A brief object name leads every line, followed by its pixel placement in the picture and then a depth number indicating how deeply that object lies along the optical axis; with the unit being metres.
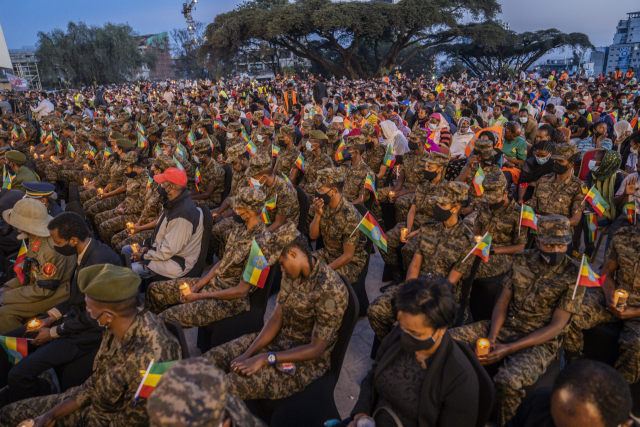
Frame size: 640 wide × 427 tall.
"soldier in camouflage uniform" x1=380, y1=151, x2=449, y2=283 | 4.76
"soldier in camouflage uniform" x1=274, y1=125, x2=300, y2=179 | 7.11
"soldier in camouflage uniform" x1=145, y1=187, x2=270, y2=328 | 3.43
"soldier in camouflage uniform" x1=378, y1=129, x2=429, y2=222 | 5.81
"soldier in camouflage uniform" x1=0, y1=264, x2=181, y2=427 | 2.18
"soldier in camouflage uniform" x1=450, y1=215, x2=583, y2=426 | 2.61
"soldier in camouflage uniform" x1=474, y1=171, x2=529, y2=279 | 3.86
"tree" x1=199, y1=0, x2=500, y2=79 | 34.62
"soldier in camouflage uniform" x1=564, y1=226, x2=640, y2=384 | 2.98
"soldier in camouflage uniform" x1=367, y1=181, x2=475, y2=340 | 3.41
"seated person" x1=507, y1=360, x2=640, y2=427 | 1.55
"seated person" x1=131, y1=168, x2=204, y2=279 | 4.07
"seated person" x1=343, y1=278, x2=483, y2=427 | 1.96
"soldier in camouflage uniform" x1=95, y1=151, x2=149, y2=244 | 5.72
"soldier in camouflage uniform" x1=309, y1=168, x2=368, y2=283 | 3.84
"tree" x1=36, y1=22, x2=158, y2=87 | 48.97
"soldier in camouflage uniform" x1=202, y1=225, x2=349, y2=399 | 2.56
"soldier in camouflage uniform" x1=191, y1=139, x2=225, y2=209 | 6.18
